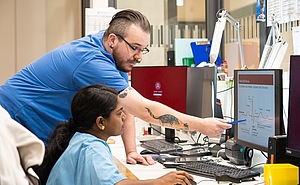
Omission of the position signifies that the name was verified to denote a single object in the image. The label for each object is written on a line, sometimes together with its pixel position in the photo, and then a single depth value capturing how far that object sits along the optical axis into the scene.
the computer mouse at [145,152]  2.57
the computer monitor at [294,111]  1.57
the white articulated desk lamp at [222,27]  2.85
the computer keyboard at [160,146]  2.56
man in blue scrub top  2.00
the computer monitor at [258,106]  1.89
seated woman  1.51
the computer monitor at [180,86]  2.63
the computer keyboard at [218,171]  1.80
